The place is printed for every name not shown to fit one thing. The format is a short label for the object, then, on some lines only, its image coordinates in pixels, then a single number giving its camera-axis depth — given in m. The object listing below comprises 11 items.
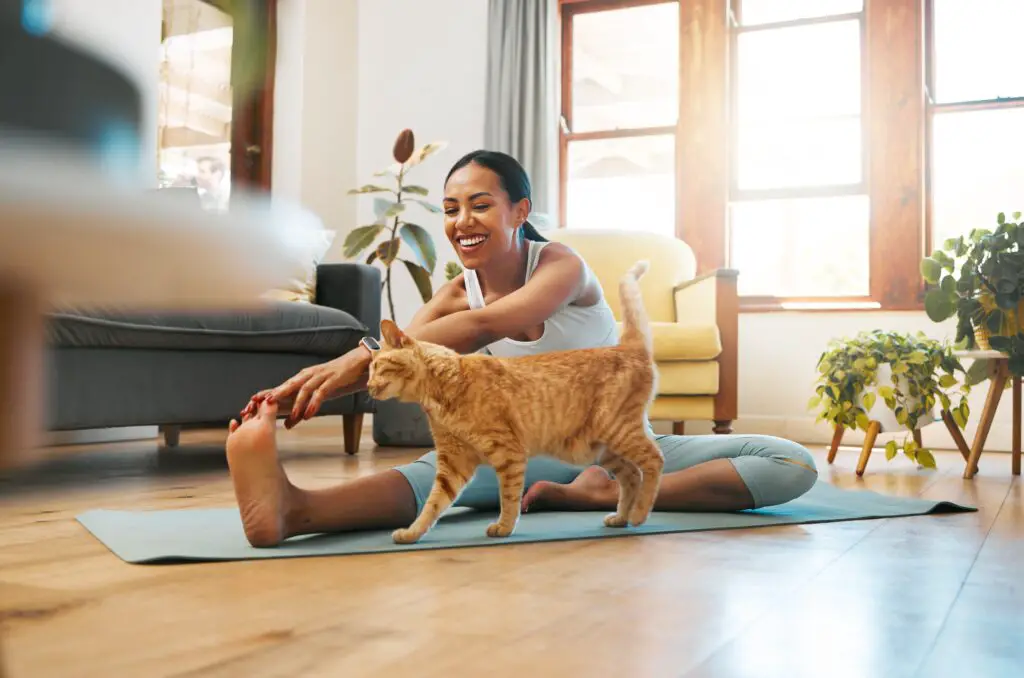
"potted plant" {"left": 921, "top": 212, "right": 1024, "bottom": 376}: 2.86
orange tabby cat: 1.43
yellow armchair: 3.59
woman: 1.39
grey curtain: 4.86
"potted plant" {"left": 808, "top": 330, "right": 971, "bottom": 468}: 2.94
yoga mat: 1.41
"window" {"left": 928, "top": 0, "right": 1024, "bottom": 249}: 4.28
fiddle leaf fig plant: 4.23
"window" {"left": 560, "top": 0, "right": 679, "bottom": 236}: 4.90
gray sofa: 2.36
